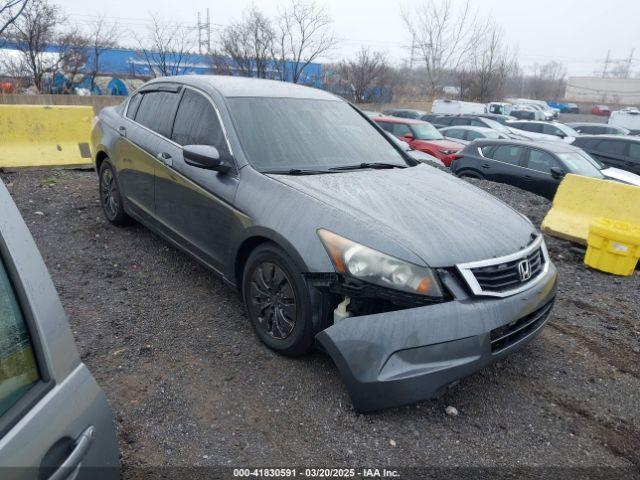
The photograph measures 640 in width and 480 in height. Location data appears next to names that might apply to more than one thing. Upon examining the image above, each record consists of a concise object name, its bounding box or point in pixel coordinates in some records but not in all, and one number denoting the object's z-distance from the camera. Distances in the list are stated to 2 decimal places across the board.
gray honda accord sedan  2.39
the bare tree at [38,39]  17.20
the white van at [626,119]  24.92
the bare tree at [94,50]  22.66
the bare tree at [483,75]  34.16
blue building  23.64
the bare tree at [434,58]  35.28
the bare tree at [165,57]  25.08
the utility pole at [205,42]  27.37
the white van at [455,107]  27.58
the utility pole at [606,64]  99.51
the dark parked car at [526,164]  8.64
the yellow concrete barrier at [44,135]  6.89
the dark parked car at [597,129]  18.80
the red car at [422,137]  12.81
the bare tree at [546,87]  73.44
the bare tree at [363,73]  28.08
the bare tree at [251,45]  23.52
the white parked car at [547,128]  17.82
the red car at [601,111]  45.50
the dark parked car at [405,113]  22.86
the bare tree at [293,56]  24.20
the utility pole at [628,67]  103.69
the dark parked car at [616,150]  11.47
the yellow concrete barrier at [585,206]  5.68
